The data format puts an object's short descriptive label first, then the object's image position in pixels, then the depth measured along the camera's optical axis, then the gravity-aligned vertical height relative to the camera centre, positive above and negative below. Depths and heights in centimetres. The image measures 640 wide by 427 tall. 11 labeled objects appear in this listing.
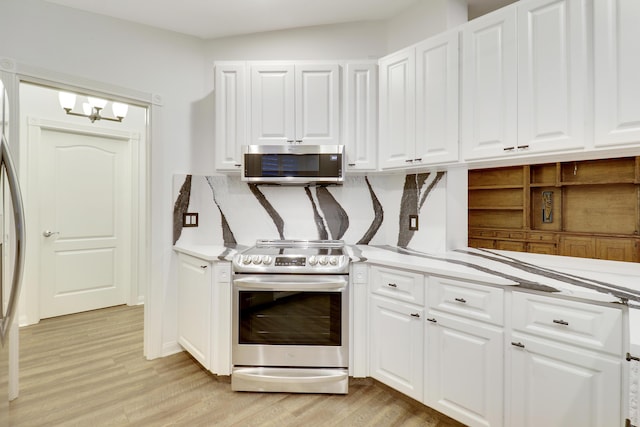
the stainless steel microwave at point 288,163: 229 +37
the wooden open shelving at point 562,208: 346 +7
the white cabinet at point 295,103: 239 +85
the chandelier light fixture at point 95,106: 263 +95
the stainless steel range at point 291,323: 199 -72
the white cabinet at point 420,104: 200 +76
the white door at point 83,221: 328 -10
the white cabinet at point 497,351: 122 -66
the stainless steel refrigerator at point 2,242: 120 -12
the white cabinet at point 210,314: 207 -70
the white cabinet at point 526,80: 154 +73
